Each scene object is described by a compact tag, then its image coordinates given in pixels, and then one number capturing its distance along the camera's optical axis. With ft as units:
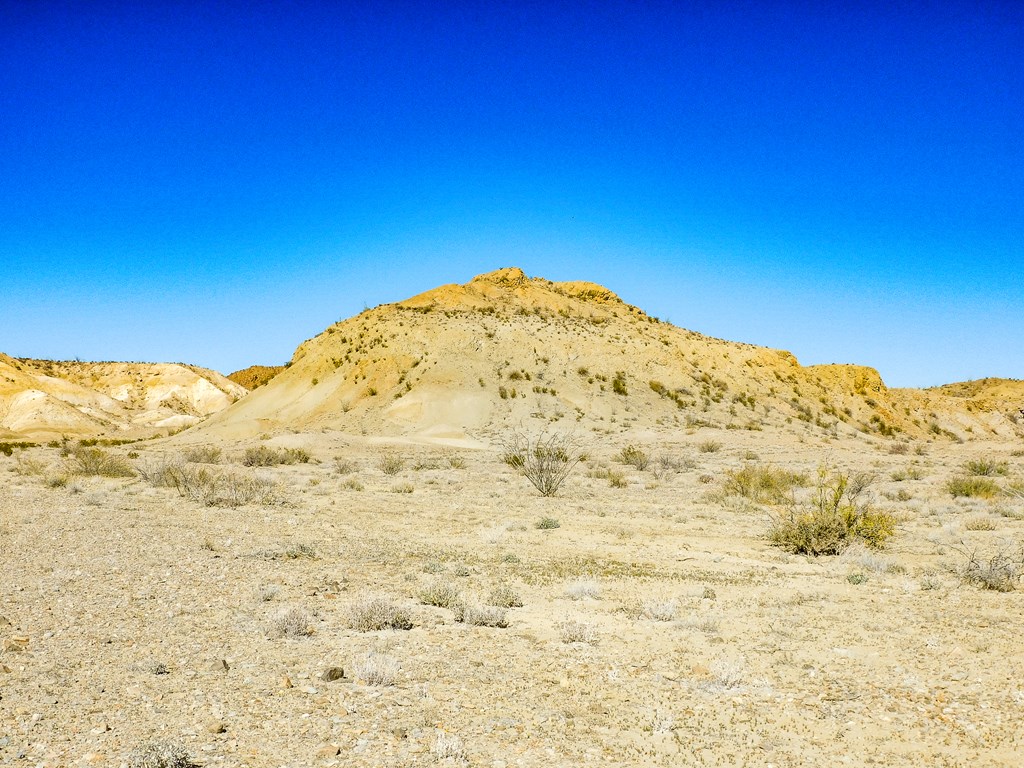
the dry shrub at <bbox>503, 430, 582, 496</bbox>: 71.67
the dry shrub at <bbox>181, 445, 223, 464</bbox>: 103.73
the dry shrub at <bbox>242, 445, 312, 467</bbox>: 100.32
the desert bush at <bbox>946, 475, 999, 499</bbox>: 67.15
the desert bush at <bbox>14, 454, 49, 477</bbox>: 81.87
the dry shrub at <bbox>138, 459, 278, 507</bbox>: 59.87
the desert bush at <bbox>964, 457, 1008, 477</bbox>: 86.99
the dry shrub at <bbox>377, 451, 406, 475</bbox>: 90.68
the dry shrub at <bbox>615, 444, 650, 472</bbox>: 96.17
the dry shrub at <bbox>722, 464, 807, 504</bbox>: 65.90
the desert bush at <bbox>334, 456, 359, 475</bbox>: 90.62
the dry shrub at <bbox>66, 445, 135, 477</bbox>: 81.82
